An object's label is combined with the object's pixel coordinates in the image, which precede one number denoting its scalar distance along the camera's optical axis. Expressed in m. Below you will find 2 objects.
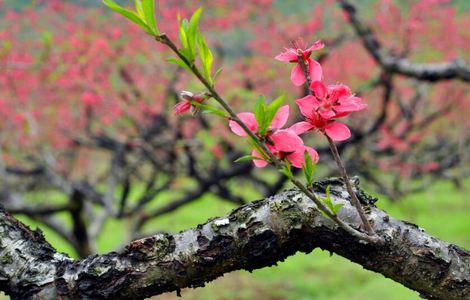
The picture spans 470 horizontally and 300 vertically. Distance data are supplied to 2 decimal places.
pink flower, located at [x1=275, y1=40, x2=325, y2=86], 0.89
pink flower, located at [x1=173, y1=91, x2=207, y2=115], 0.85
